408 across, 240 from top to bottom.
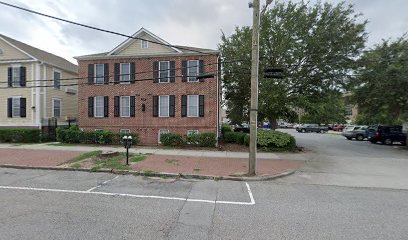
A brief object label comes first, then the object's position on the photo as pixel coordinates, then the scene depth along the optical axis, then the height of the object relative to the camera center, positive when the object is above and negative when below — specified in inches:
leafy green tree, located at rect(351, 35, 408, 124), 627.9 +115.5
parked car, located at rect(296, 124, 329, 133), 1717.5 -62.2
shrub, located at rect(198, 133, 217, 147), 623.8 -53.5
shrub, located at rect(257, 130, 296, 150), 580.4 -53.4
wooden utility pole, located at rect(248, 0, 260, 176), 338.0 +45.6
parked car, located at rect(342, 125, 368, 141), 1062.3 -58.9
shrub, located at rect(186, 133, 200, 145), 629.3 -51.4
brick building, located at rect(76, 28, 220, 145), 694.5 +82.3
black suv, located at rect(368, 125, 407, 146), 869.8 -54.9
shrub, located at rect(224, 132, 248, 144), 687.4 -54.8
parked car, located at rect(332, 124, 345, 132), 1893.9 -59.7
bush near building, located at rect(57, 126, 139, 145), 650.8 -51.7
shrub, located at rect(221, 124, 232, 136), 959.7 -40.9
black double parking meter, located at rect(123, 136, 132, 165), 402.4 -38.8
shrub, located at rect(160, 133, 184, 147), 629.9 -55.2
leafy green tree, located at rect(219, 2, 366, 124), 636.7 +190.1
